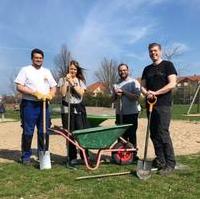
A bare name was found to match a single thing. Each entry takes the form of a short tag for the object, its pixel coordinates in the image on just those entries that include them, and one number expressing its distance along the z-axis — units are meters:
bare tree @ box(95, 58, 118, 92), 29.11
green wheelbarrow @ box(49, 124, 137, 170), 3.34
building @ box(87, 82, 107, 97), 29.52
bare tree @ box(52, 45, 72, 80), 20.62
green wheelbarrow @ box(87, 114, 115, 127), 5.68
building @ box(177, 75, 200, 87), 48.08
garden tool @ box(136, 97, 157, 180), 3.15
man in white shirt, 3.75
